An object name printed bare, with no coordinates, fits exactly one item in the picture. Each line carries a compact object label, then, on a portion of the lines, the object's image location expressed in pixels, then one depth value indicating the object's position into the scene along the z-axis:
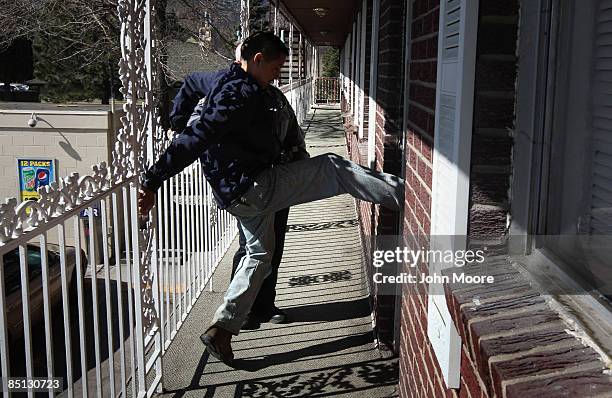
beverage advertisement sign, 15.95
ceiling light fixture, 11.16
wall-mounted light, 15.27
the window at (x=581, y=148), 1.33
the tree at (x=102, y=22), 16.77
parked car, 4.09
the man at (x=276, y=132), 4.02
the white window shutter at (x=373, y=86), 4.90
